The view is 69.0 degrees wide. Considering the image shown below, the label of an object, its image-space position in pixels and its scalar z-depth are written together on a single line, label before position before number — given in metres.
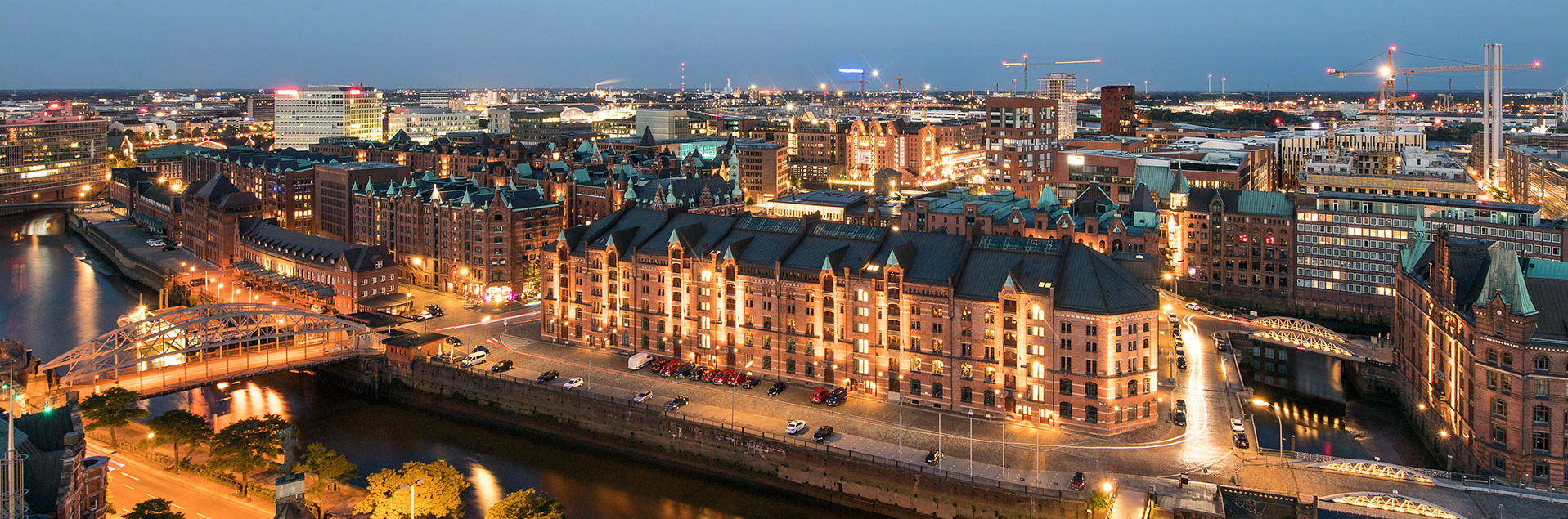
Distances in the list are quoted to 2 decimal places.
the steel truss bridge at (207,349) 93.44
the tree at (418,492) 67.62
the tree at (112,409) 82.25
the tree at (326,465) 73.44
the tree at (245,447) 75.69
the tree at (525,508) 64.62
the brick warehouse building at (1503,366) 72.44
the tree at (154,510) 60.31
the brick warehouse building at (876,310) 83.94
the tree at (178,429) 79.50
